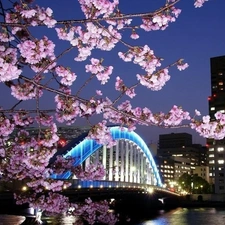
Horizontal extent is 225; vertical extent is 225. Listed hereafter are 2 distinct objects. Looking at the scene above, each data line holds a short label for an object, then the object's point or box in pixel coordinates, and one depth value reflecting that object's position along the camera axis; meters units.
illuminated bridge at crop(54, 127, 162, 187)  51.26
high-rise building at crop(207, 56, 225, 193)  94.38
